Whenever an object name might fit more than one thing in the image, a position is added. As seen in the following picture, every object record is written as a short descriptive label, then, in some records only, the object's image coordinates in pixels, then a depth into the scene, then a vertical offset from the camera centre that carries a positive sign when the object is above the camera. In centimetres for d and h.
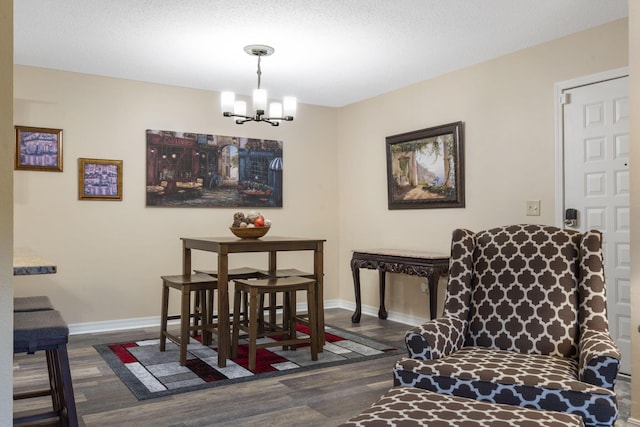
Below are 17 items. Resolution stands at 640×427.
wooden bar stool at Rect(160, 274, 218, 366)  356 -69
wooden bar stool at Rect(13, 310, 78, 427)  197 -50
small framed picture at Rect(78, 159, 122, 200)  464 +30
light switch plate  393 +4
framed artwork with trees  457 +41
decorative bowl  381 -14
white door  343 +25
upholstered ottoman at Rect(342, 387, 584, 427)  156 -62
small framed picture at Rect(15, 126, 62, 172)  438 +54
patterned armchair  186 -50
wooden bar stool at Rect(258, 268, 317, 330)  406 -48
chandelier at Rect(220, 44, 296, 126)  388 +82
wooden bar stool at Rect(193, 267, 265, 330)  410 -49
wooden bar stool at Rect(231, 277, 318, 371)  343 -66
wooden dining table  348 -26
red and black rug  320 -103
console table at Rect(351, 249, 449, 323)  425 -45
